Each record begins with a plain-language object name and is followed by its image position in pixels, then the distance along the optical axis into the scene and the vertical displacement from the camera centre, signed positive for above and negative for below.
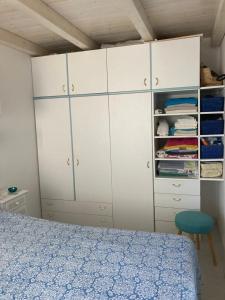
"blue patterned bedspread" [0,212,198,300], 1.32 -0.83
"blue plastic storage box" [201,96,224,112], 2.71 +0.21
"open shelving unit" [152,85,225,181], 2.72 +0.11
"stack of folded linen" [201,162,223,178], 2.78 -0.50
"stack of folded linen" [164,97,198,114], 2.77 +0.21
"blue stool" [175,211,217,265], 2.39 -0.95
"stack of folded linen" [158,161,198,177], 2.90 -0.50
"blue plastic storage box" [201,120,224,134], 2.72 -0.04
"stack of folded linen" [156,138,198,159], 2.83 -0.28
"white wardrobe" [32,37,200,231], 2.80 +0.00
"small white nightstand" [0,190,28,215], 2.46 -0.73
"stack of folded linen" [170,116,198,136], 2.79 -0.02
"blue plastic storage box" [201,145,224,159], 2.74 -0.30
